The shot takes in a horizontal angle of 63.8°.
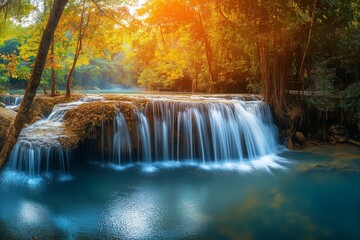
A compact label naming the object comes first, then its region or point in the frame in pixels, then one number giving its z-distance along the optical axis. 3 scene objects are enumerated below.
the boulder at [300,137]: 13.15
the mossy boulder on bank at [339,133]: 13.40
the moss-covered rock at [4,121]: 9.02
